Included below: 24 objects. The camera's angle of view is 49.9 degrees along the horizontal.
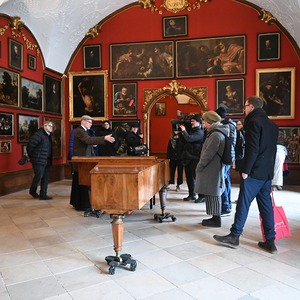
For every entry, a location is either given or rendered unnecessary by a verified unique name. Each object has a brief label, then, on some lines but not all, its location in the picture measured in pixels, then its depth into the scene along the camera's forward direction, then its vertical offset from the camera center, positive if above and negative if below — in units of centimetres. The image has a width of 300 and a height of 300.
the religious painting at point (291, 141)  995 -10
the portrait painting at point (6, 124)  838 +42
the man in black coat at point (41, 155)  779 -38
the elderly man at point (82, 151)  599 -23
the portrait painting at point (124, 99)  1115 +138
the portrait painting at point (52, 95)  1052 +150
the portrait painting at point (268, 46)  1005 +287
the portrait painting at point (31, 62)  958 +234
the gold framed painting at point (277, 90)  994 +148
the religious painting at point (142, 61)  1087 +267
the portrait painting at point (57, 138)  1106 +5
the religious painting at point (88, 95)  1129 +156
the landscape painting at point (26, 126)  920 +39
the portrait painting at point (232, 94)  1041 +143
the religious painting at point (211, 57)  1037 +267
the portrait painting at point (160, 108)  1662 +156
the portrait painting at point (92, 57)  1130 +289
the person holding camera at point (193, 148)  707 -21
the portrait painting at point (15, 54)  866 +235
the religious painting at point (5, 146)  843 -17
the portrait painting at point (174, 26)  1070 +374
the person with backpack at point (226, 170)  608 -61
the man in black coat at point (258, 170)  404 -41
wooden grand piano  357 -62
